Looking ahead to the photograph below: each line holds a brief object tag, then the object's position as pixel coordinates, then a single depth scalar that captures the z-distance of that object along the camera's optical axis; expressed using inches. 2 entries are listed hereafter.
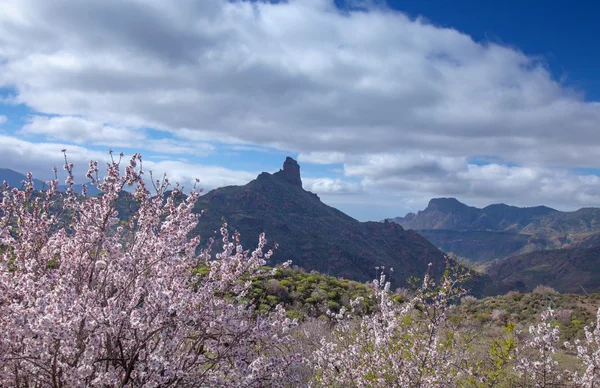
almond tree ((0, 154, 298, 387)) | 181.9
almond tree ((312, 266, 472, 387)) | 264.2
